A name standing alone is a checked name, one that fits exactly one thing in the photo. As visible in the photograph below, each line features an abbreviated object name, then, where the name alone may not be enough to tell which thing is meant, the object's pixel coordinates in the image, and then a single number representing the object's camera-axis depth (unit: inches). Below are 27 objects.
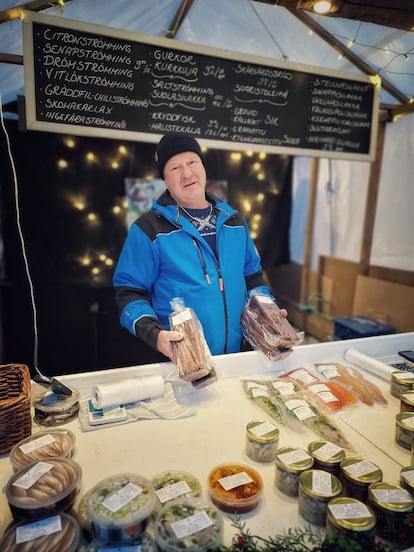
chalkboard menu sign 82.1
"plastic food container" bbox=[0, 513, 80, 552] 30.9
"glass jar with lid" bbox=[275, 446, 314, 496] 39.8
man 75.0
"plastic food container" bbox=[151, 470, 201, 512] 37.0
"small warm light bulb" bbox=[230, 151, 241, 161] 172.7
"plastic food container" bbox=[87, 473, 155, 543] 31.6
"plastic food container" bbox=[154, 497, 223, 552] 30.8
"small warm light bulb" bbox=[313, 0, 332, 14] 69.0
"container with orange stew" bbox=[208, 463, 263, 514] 37.2
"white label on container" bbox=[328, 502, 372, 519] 32.8
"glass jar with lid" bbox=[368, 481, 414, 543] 34.1
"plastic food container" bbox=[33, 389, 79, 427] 52.7
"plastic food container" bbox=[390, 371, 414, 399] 59.5
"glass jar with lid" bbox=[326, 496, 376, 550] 31.5
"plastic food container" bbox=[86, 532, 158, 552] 31.4
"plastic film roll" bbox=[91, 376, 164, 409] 53.9
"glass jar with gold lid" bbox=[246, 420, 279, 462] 45.0
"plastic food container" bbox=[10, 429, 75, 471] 41.3
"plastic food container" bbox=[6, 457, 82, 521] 33.9
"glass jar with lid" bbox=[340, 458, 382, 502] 37.9
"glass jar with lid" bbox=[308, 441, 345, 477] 40.6
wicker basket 45.9
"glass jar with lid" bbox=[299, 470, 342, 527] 35.6
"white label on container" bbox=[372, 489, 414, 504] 35.1
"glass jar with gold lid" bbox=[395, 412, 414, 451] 47.9
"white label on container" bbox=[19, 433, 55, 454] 42.8
